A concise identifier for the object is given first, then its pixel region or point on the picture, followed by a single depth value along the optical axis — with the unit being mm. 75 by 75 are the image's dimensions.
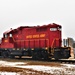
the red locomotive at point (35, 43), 30531
